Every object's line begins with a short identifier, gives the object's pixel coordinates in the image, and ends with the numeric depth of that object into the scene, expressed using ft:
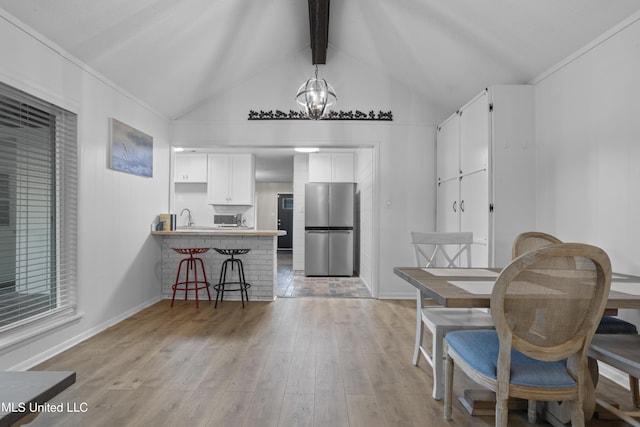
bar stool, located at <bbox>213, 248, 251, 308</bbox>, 14.01
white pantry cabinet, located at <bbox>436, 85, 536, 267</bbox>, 10.82
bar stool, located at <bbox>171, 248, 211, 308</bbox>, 13.89
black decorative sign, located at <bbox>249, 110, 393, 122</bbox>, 15.57
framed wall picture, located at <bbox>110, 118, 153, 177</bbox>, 11.55
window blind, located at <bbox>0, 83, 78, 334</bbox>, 7.95
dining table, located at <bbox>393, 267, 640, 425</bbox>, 4.97
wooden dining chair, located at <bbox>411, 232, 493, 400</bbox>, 6.89
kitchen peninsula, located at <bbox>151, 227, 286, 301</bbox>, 15.11
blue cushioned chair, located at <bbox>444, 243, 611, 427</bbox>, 4.17
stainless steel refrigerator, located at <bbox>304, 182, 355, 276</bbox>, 21.50
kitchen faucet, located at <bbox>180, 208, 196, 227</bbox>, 23.79
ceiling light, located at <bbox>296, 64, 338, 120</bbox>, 9.16
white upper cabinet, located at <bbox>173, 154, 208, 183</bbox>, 23.15
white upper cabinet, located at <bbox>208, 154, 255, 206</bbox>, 23.17
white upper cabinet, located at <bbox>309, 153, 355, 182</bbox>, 22.13
